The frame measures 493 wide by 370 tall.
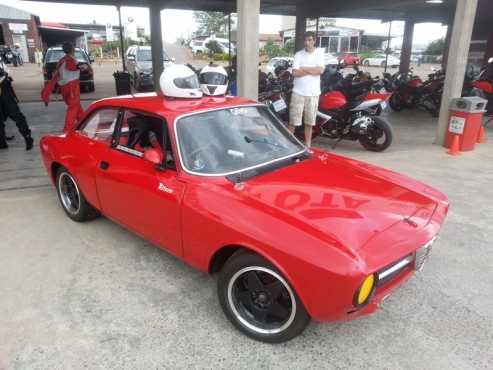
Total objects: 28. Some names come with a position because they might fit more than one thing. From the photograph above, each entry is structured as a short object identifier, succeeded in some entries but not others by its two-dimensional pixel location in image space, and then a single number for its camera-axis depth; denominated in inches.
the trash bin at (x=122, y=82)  505.0
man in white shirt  242.2
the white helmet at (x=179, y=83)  135.8
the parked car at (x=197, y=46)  1705.2
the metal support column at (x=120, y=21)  572.6
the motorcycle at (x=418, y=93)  472.0
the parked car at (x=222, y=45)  1583.3
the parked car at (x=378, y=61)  1576.6
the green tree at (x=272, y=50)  1727.0
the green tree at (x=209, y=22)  2335.1
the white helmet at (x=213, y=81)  144.8
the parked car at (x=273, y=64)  554.3
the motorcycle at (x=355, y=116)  280.8
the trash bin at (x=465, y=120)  283.7
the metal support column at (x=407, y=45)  837.5
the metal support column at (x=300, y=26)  694.5
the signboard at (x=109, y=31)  1113.4
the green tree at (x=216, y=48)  1540.5
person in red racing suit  308.7
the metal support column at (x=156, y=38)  609.9
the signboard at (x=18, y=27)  1401.3
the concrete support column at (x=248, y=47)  222.7
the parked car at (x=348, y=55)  1311.0
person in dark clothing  267.9
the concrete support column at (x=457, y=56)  274.4
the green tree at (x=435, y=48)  1838.7
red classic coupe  86.0
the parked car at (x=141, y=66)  640.4
